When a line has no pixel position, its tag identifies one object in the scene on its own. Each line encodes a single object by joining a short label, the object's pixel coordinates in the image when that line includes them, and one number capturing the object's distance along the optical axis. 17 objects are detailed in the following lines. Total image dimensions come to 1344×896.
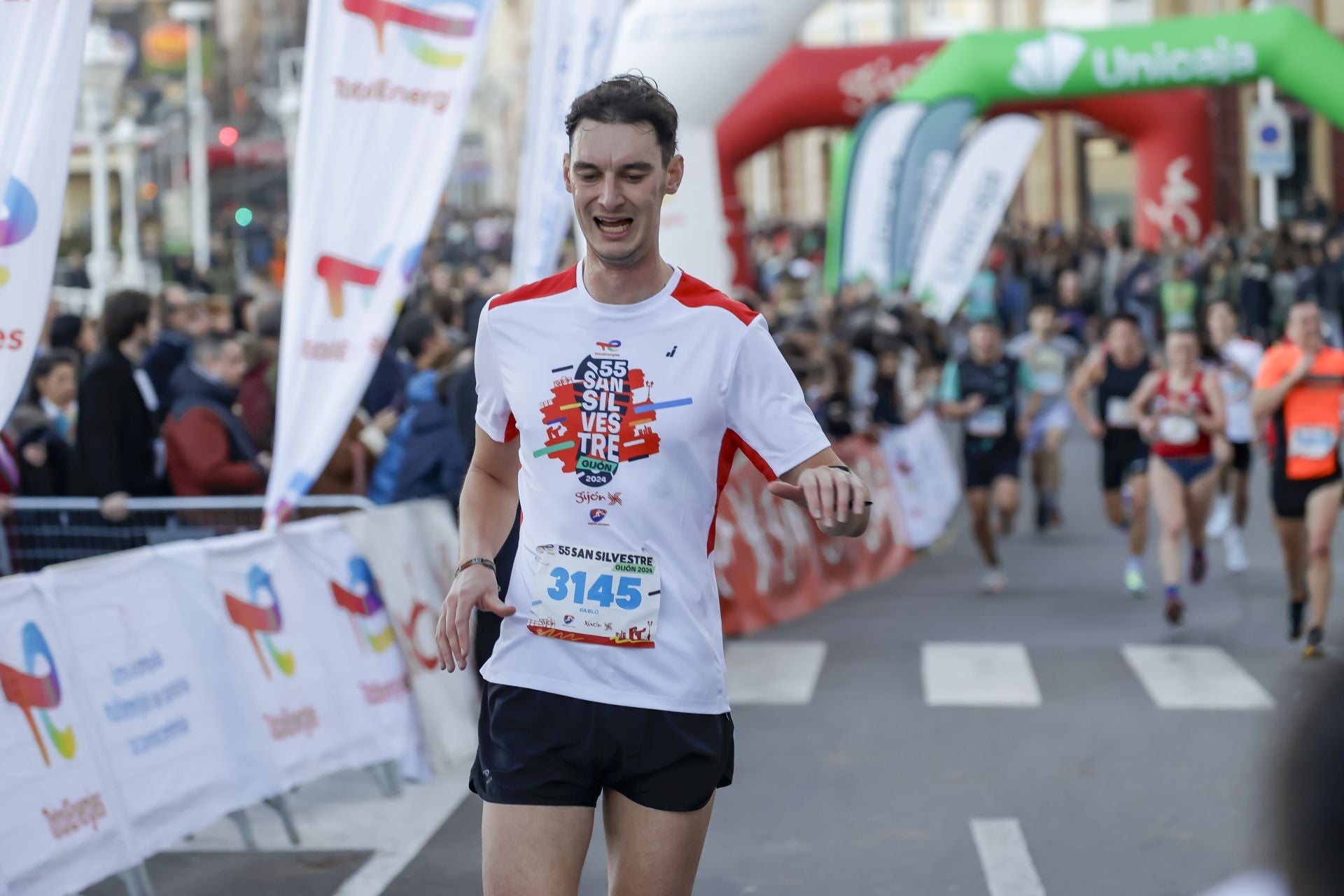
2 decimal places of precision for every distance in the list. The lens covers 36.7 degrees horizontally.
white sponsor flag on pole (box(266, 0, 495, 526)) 8.70
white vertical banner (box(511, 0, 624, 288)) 10.86
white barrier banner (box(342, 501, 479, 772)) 8.86
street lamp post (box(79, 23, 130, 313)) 24.67
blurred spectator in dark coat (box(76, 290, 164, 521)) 9.74
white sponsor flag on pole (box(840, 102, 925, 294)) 24.52
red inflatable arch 31.78
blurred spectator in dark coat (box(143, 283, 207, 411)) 12.34
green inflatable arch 27.53
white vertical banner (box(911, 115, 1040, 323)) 23.52
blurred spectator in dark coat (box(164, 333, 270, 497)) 9.85
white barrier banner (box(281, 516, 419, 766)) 8.28
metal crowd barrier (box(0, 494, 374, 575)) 9.29
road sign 30.58
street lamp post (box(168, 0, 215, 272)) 33.44
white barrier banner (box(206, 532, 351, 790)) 7.67
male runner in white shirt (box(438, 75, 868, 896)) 3.94
